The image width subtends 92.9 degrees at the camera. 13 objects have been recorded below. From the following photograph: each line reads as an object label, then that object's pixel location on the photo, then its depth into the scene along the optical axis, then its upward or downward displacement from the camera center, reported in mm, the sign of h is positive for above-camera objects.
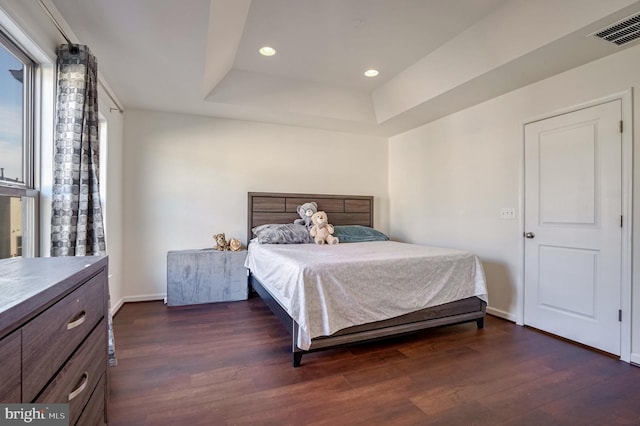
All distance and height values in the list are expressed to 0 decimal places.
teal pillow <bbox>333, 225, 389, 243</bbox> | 4148 -315
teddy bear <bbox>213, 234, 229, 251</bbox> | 3913 -413
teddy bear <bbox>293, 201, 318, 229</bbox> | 4172 -24
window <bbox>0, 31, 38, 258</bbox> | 1687 +332
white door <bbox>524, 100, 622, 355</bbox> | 2445 -116
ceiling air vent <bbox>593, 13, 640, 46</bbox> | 2002 +1257
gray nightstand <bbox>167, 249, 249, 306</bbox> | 3596 -799
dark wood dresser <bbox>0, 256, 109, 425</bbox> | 690 -355
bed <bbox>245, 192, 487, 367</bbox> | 2207 -650
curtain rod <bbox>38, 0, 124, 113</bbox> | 1761 +1174
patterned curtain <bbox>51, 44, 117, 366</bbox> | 1900 +293
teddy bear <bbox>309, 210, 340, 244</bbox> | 3896 -244
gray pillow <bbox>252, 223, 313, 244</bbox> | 3719 -283
